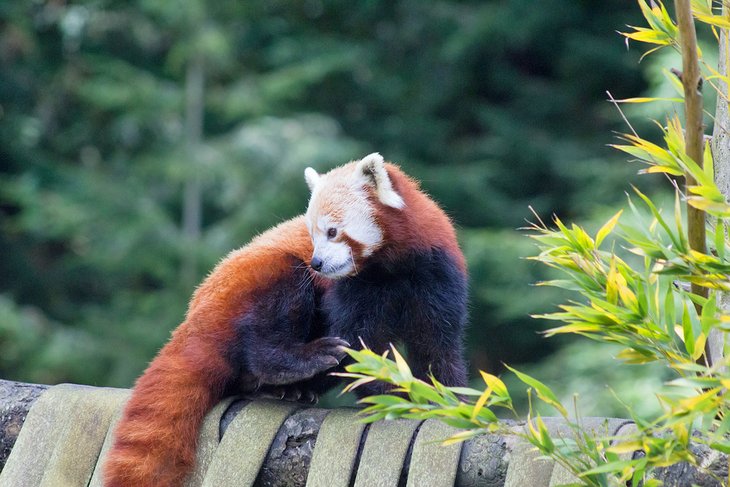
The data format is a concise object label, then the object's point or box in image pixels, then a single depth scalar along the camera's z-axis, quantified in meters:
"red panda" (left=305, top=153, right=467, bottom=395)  10.66
